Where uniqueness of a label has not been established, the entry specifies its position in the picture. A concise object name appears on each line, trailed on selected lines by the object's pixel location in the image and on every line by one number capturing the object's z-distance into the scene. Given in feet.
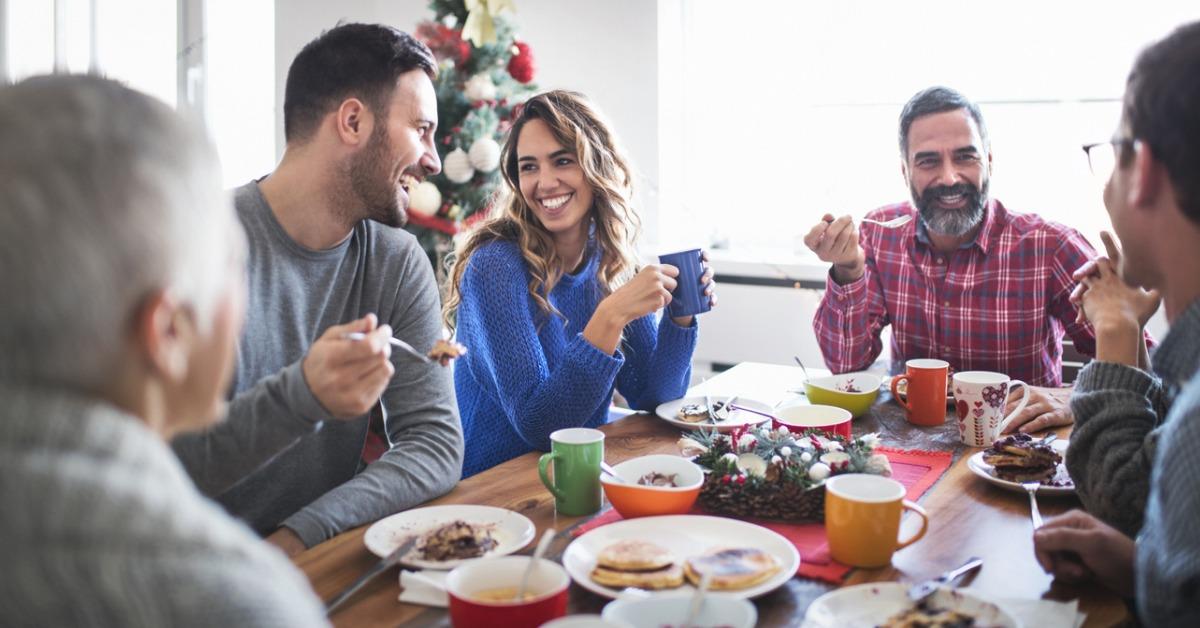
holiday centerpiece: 4.84
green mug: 4.90
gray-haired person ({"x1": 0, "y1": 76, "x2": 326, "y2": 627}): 2.15
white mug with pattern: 6.02
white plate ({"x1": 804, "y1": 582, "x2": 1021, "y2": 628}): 3.68
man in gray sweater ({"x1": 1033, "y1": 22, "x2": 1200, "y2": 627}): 3.29
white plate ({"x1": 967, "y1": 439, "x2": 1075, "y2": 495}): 5.14
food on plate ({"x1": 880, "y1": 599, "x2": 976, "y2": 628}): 3.65
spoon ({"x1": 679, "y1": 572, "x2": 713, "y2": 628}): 3.53
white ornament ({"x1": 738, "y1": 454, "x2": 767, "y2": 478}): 5.08
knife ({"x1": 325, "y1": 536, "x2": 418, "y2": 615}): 3.88
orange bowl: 4.70
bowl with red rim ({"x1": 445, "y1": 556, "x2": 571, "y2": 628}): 3.45
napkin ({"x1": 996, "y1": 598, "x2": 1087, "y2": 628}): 3.70
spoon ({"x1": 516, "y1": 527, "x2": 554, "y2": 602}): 3.72
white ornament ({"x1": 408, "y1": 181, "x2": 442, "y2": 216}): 12.26
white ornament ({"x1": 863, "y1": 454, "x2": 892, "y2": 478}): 5.03
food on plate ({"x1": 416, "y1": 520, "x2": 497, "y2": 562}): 4.29
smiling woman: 6.64
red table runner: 4.23
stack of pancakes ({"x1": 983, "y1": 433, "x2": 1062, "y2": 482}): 5.34
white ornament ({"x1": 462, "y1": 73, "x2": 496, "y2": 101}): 12.30
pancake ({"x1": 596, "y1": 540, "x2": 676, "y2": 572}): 4.07
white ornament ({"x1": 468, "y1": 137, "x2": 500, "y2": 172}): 12.07
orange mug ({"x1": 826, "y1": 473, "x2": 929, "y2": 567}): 4.17
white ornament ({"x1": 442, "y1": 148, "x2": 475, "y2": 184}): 12.21
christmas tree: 12.18
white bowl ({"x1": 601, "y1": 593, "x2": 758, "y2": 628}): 3.51
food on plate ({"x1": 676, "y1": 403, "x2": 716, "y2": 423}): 6.70
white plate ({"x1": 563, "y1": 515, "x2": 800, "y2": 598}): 4.20
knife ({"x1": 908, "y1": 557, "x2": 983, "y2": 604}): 3.84
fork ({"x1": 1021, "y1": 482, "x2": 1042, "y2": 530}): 4.76
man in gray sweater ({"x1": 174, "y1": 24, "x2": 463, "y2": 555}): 5.80
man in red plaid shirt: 8.50
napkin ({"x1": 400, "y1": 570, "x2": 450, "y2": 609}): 3.93
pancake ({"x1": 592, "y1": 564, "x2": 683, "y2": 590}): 3.95
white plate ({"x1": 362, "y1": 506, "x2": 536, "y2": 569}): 4.43
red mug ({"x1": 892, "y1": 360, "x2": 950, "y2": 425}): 6.59
